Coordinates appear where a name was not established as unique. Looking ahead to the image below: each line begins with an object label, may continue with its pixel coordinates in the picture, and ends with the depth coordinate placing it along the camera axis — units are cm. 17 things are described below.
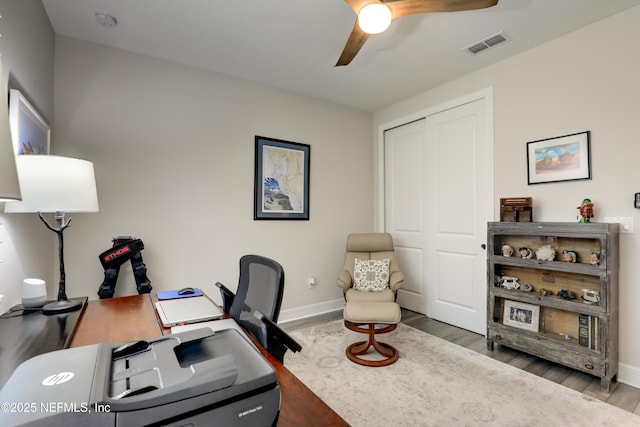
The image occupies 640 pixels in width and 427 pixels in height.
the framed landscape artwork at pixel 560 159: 244
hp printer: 50
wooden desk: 72
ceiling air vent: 254
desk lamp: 138
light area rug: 182
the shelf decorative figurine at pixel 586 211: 233
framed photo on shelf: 256
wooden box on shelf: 268
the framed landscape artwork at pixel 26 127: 157
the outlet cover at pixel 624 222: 222
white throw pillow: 317
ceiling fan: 172
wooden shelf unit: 213
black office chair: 114
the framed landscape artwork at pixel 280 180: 339
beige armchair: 252
